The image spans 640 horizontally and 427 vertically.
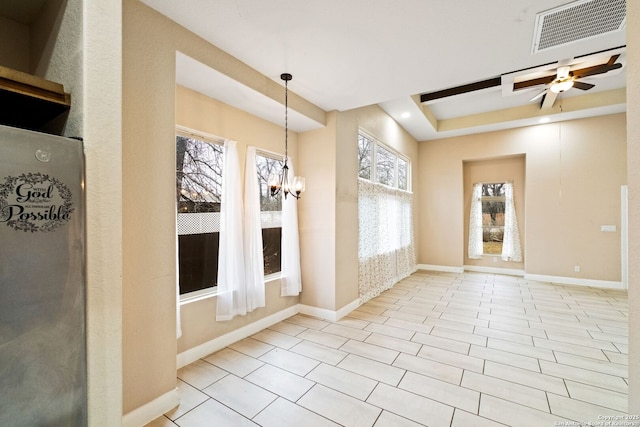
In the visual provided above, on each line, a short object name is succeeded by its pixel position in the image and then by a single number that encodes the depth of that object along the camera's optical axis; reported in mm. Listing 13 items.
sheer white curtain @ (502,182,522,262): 6551
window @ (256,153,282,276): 3590
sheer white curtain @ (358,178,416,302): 4520
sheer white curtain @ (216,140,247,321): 2955
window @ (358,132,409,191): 4742
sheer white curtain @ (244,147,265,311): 3191
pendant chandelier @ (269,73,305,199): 2926
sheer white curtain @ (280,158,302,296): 3824
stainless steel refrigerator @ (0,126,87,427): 928
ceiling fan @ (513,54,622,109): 3623
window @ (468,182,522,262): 6594
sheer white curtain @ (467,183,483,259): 7023
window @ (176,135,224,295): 2713
